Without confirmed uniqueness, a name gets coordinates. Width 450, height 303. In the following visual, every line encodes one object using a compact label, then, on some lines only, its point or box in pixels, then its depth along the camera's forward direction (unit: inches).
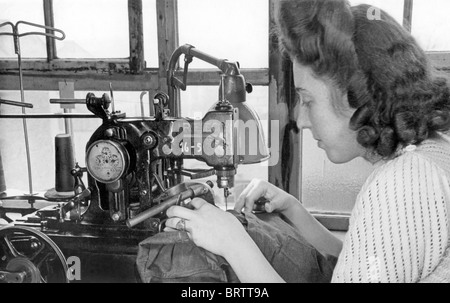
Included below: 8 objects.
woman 27.0
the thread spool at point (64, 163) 56.0
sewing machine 39.1
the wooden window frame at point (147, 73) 73.4
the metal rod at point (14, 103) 45.6
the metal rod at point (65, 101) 44.8
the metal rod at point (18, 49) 57.7
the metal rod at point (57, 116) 44.4
